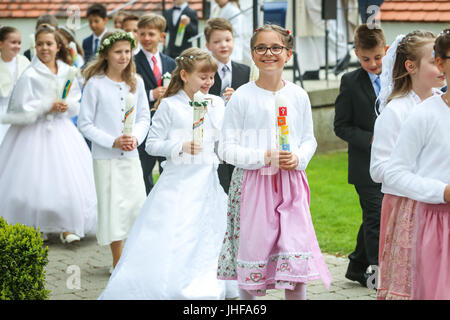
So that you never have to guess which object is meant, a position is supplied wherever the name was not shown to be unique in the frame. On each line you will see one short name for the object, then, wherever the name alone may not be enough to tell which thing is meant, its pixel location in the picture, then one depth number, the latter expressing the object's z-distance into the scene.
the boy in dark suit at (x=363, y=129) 6.30
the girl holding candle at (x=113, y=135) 7.23
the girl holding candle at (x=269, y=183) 5.06
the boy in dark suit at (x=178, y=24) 12.73
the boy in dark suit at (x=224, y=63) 7.49
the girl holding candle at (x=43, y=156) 8.36
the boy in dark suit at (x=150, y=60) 8.49
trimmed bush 5.20
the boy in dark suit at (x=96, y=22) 11.88
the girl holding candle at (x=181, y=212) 6.10
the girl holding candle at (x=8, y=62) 10.17
